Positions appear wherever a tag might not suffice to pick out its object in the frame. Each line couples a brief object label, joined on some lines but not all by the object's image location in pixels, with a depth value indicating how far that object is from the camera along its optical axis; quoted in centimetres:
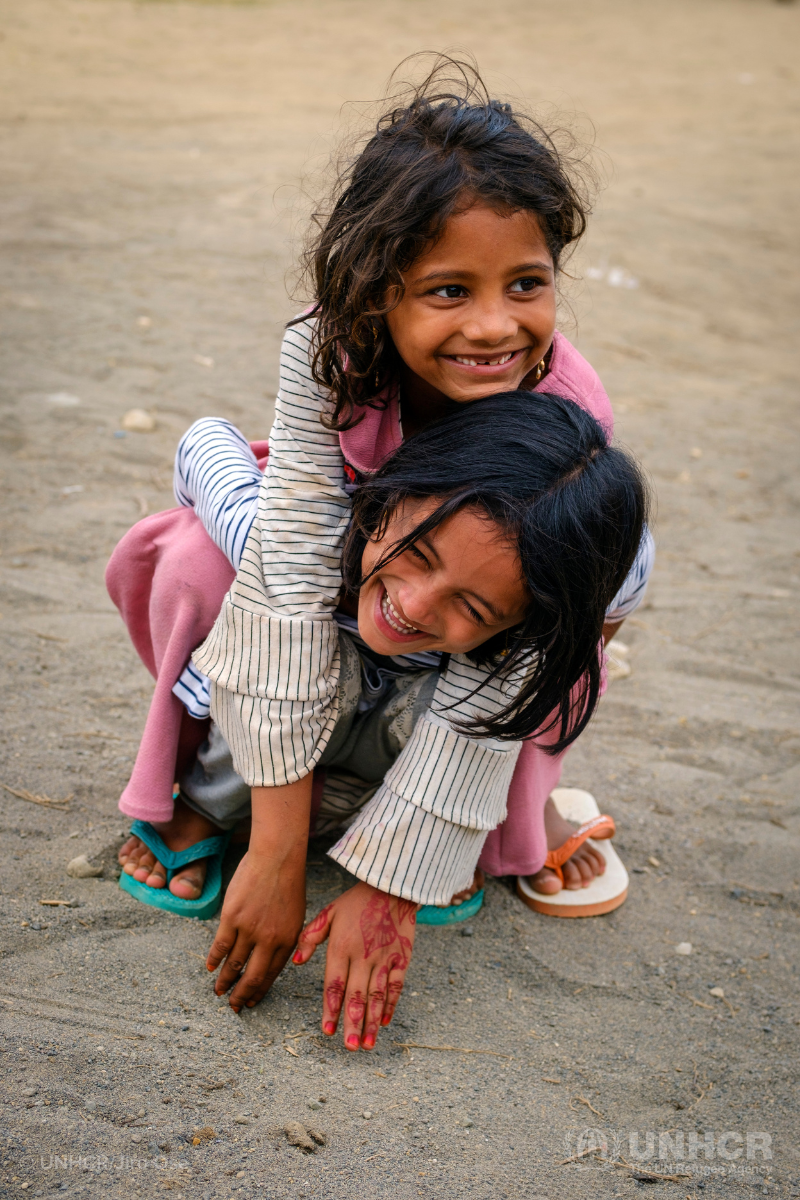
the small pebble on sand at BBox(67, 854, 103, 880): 185
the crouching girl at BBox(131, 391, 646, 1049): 144
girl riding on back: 148
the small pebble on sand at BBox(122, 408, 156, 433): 354
